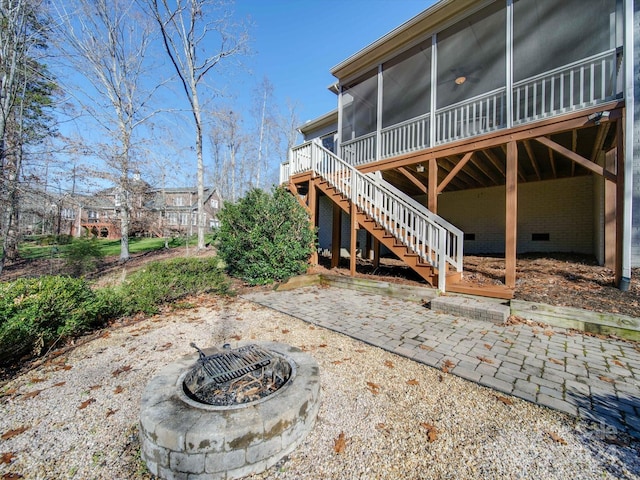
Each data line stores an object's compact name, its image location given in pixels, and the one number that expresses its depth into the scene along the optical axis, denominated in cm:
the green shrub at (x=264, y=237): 663
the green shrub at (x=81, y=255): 837
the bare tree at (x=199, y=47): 1177
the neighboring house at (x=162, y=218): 1315
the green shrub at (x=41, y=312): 277
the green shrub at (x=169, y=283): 457
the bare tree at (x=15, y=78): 627
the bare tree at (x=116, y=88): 1128
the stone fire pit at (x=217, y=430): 148
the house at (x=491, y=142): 493
